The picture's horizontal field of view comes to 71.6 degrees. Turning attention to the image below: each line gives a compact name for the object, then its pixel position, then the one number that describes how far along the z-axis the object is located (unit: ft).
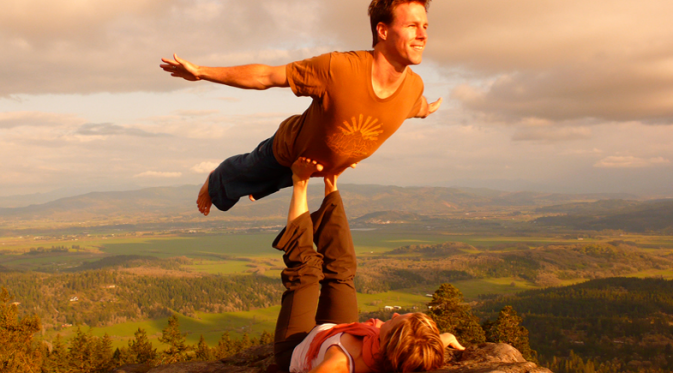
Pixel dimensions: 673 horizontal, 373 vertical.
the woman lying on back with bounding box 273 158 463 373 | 14.20
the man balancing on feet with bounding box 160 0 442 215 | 14.48
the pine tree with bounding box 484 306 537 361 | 87.20
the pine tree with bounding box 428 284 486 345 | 80.12
